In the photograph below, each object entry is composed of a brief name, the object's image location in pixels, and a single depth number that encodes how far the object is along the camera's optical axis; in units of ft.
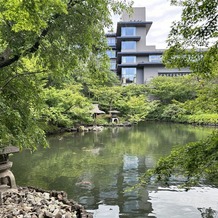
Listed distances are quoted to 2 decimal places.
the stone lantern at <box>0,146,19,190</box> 17.43
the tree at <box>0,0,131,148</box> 11.07
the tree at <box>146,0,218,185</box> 8.80
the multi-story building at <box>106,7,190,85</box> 120.67
